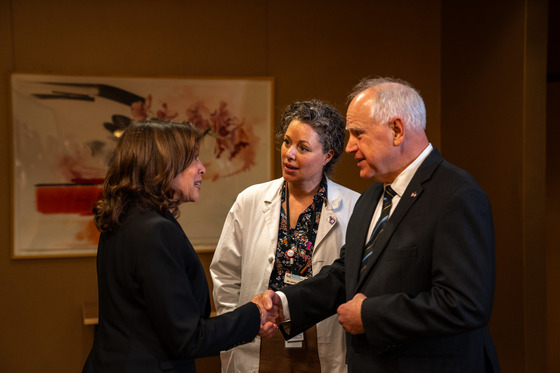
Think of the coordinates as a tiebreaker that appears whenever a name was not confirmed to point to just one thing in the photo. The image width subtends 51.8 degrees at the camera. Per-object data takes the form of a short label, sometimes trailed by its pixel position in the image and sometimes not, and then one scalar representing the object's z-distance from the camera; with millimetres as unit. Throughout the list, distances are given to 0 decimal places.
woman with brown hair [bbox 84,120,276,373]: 1769
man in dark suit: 1802
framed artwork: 4133
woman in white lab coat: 2688
